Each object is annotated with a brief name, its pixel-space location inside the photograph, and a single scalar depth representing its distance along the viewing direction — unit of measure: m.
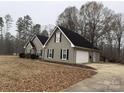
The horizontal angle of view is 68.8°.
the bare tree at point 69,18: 23.54
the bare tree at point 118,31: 21.92
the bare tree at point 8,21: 33.11
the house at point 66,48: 12.54
